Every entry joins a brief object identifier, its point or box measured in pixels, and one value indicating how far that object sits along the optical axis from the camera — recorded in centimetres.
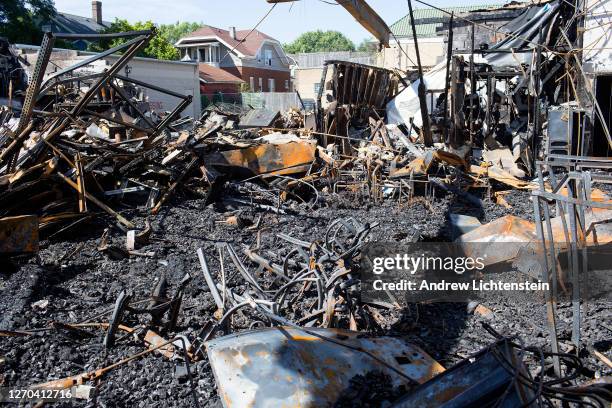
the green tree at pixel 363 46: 10650
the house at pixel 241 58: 4869
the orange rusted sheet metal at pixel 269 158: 1087
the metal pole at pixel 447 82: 1281
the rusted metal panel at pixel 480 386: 275
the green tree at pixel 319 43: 11112
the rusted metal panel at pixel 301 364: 325
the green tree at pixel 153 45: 3935
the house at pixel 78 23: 4058
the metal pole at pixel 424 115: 1135
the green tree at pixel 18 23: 3394
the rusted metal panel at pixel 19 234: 679
